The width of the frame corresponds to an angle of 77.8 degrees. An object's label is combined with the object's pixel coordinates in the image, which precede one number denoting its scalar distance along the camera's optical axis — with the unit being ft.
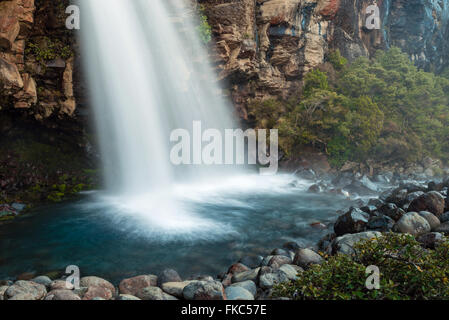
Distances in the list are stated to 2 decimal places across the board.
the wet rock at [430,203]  26.86
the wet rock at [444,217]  25.19
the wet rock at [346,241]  21.34
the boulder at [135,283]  18.58
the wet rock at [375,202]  38.29
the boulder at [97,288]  16.63
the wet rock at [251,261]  23.26
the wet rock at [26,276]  21.06
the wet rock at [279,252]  24.09
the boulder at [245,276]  19.16
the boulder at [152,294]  16.42
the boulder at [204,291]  15.24
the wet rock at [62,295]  15.15
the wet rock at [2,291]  15.70
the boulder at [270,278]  17.40
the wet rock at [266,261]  21.74
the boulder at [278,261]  20.84
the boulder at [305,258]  20.59
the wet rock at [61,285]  17.51
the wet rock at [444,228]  22.38
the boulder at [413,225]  23.25
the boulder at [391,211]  28.14
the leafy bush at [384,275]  11.51
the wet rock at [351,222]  26.99
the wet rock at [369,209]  31.65
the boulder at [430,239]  19.99
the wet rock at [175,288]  17.25
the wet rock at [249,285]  17.07
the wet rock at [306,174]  64.49
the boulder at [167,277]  19.56
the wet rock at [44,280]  18.66
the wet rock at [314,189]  52.90
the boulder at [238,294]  15.69
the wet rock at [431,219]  24.18
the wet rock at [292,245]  26.37
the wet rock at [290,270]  18.40
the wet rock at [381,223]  25.93
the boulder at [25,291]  15.37
